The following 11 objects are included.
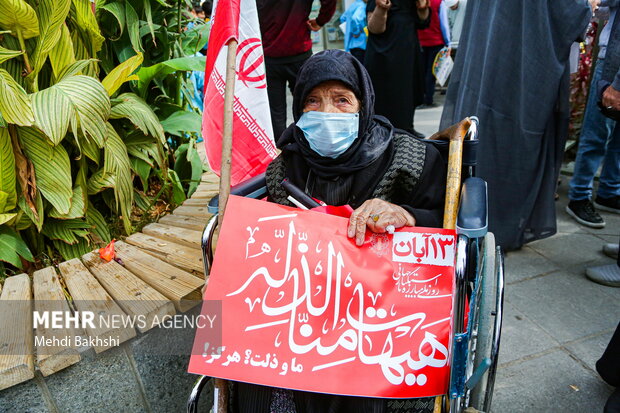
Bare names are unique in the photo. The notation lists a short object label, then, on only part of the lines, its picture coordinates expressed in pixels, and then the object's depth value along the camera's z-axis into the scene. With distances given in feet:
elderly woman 5.55
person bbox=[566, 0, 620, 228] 11.22
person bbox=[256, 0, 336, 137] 10.91
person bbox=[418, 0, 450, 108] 19.39
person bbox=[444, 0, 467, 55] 22.03
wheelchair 4.02
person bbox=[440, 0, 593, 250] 8.57
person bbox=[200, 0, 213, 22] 21.36
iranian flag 7.04
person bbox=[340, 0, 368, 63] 18.04
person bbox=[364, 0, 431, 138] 12.57
